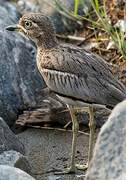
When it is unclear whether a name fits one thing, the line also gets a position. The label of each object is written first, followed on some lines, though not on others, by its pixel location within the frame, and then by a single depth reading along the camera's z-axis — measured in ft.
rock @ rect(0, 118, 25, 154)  28.09
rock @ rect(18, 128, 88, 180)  29.17
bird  27.58
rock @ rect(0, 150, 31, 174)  26.45
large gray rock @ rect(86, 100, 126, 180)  18.70
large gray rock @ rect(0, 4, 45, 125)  34.69
